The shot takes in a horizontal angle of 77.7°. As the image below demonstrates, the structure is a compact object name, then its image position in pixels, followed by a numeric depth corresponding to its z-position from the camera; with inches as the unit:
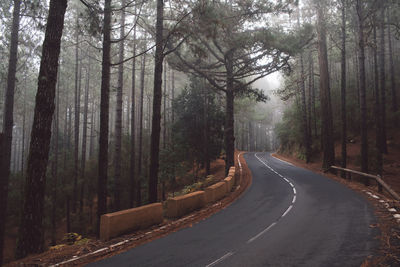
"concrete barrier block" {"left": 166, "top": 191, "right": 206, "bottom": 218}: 346.0
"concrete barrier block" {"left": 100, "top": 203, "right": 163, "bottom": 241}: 254.8
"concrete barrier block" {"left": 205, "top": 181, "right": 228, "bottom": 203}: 434.4
